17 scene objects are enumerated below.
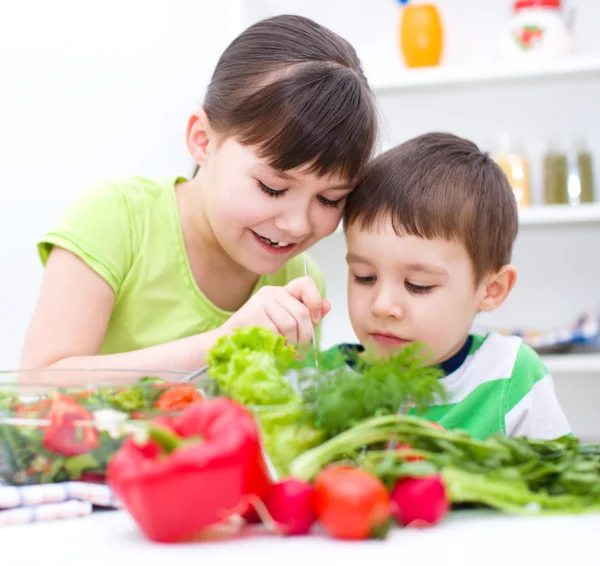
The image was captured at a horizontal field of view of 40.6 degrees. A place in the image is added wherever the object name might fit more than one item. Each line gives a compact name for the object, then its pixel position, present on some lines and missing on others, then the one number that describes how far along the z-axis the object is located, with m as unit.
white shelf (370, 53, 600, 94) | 2.75
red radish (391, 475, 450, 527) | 0.60
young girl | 1.24
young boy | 1.29
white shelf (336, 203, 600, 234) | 2.71
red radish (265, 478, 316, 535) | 0.59
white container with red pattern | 2.78
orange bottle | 2.88
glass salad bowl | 0.70
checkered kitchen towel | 0.69
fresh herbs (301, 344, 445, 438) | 0.70
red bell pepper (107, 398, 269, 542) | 0.52
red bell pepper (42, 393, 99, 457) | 0.70
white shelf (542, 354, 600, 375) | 2.67
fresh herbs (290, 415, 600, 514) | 0.63
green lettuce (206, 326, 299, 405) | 0.72
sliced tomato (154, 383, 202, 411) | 0.74
